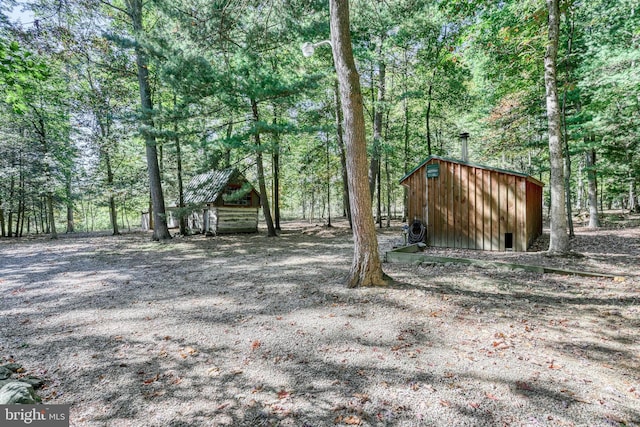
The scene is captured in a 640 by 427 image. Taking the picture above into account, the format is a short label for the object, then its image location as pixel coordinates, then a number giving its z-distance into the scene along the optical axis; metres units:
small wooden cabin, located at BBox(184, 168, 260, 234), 15.91
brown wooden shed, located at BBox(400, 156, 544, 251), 8.77
